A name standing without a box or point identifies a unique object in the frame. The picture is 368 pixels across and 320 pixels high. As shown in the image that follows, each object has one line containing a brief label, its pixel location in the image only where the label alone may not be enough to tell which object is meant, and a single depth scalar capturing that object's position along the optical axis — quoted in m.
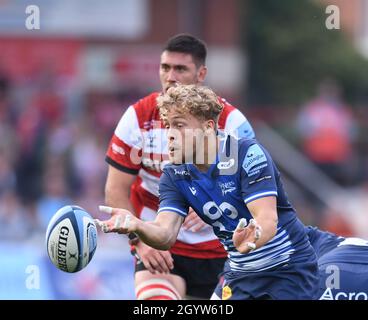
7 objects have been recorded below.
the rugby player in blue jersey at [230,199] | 12.42
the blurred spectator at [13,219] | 27.42
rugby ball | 12.88
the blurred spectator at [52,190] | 28.50
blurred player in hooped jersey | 15.12
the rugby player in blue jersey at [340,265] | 13.28
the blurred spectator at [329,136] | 35.53
